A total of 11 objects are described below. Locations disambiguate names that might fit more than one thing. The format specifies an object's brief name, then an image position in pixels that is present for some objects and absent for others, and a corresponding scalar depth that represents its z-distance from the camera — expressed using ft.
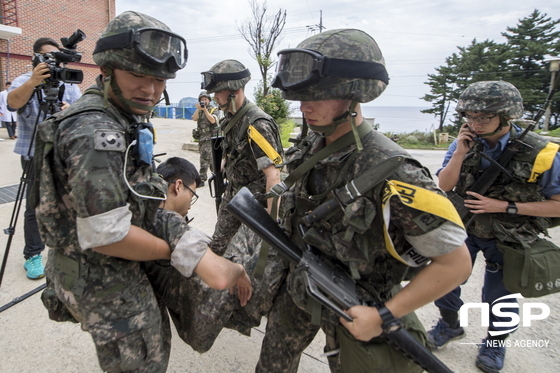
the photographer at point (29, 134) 10.16
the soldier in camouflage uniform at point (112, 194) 4.30
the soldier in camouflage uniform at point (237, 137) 10.18
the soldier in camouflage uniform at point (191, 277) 4.96
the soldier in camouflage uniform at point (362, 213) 4.44
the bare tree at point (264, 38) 49.90
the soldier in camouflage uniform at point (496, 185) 7.77
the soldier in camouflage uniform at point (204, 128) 23.58
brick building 50.80
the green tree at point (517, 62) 76.02
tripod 9.00
